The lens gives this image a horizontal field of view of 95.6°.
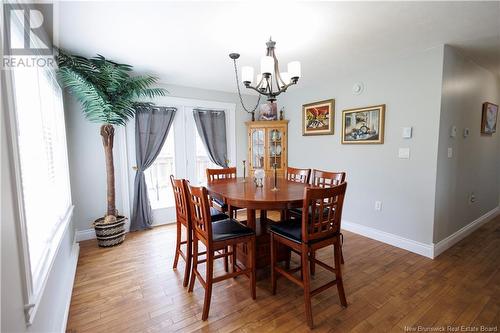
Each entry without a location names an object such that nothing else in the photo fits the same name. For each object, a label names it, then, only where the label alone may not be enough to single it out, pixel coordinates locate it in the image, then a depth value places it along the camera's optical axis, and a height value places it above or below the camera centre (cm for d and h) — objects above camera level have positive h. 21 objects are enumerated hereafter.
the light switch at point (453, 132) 257 +18
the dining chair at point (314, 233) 158 -64
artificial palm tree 242 +72
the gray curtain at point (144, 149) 337 +3
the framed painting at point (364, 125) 288 +32
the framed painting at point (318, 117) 347 +51
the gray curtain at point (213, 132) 389 +32
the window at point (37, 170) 107 -12
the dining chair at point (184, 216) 200 -66
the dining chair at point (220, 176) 258 -35
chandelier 188 +68
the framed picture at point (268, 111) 441 +75
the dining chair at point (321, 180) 230 -34
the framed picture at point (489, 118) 311 +40
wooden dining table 171 -38
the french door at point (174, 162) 365 -18
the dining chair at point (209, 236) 167 -68
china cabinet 425 +9
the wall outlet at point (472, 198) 310 -70
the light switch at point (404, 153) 266 -6
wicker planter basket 278 -100
